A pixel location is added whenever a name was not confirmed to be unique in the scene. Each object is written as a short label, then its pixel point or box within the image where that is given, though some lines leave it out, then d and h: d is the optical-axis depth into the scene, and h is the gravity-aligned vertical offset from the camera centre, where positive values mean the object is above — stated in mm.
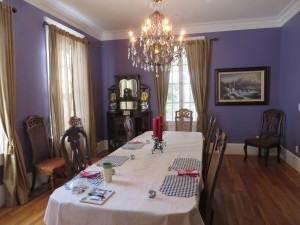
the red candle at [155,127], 2477 -316
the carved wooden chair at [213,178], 1521 -610
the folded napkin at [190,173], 1735 -598
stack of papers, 1336 -620
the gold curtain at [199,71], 4820 +623
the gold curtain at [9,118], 2680 -203
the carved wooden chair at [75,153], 2088 -540
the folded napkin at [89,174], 1761 -611
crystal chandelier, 2590 +688
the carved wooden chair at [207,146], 2986 -678
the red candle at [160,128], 2478 -330
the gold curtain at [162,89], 5055 +243
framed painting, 4699 +274
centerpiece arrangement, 2477 -377
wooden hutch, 5117 -180
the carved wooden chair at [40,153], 3023 -773
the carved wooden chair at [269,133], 4137 -725
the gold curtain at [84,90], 4250 +218
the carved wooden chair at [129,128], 3375 -441
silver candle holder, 2479 -522
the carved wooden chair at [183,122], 4379 -469
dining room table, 1219 -629
